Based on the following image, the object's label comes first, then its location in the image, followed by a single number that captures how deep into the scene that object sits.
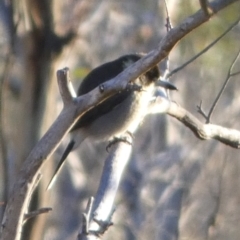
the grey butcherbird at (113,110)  8.86
